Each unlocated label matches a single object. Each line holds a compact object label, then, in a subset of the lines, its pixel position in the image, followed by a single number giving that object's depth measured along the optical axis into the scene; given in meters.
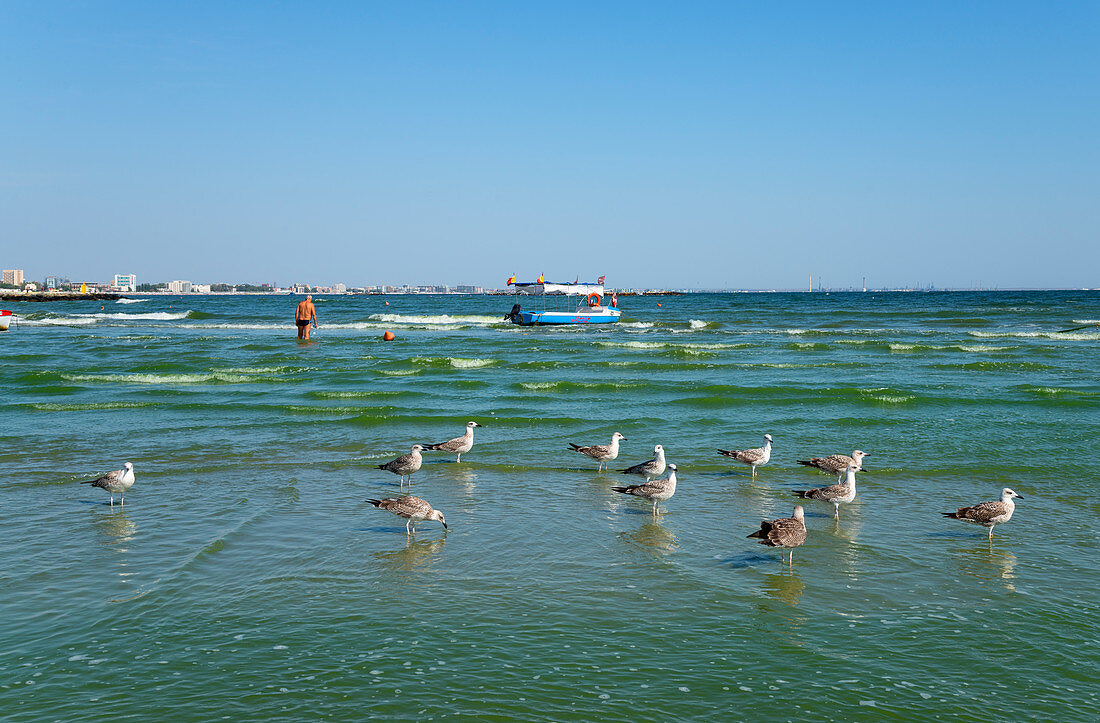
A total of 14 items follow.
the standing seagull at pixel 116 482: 10.34
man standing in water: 43.69
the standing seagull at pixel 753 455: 12.42
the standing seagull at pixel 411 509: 9.20
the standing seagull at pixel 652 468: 11.70
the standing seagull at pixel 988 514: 9.08
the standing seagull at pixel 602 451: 12.92
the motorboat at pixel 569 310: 58.84
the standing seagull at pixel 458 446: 13.51
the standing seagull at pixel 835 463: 12.13
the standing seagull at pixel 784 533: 8.16
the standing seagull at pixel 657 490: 10.28
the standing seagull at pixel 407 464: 11.66
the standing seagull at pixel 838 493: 10.18
